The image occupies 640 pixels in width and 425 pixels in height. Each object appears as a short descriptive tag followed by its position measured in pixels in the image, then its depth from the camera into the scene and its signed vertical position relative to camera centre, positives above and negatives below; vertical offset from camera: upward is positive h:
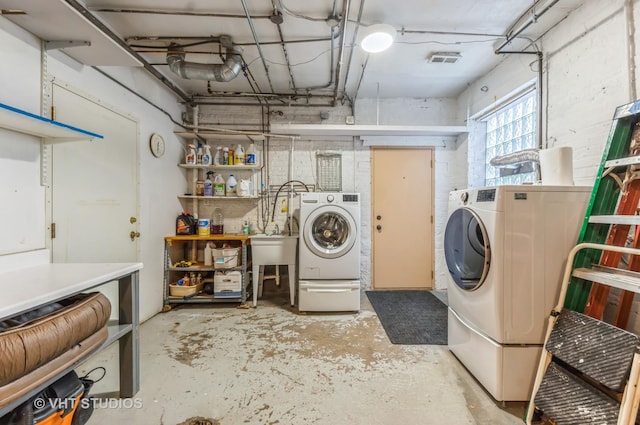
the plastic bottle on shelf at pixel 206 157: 3.38 +0.66
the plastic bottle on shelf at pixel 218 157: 3.44 +0.68
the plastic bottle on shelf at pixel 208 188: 3.42 +0.27
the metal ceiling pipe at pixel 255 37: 1.88 +1.41
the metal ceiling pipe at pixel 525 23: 1.87 +1.42
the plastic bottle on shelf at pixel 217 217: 3.65 -0.10
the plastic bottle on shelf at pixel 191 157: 3.36 +0.65
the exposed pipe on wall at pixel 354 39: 1.93 +1.45
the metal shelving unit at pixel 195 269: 3.07 -0.68
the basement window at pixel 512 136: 2.57 +0.81
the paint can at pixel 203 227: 3.28 -0.21
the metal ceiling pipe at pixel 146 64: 1.55 +1.34
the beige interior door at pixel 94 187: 1.89 +0.18
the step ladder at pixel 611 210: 1.39 +0.01
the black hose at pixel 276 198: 3.70 +0.16
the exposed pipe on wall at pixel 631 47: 1.58 +0.96
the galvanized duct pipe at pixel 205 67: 2.45 +1.32
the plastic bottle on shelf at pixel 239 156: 3.42 +0.68
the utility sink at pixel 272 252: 3.08 -0.48
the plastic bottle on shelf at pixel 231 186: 3.44 +0.30
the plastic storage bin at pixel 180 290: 3.07 -0.91
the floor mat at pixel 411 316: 2.39 -1.10
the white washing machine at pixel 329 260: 2.90 -0.54
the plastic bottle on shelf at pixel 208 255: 3.25 -0.55
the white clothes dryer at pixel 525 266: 1.54 -0.31
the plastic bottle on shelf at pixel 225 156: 3.46 +0.69
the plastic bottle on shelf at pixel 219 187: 3.44 +0.29
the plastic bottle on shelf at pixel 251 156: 3.43 +0.68
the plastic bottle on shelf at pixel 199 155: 3.44 +0.69
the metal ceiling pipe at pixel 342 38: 1.82 +1.37
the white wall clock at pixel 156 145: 2.79 +0.68
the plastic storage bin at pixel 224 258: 3.10 -0.55
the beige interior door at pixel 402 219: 3.71 -0.12
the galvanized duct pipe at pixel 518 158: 2.07 +0.43
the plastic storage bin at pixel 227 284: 3.12 -0.86
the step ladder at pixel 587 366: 1.10 -0.68
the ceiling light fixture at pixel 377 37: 1.98 +1.31
